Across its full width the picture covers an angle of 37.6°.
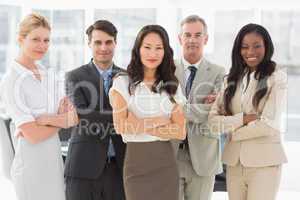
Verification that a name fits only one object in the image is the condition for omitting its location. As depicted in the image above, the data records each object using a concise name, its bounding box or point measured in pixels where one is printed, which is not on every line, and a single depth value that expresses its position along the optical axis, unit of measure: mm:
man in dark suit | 2783
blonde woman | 2412
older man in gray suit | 2949
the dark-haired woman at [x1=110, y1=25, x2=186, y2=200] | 2445
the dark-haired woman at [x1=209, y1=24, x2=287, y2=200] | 2678
